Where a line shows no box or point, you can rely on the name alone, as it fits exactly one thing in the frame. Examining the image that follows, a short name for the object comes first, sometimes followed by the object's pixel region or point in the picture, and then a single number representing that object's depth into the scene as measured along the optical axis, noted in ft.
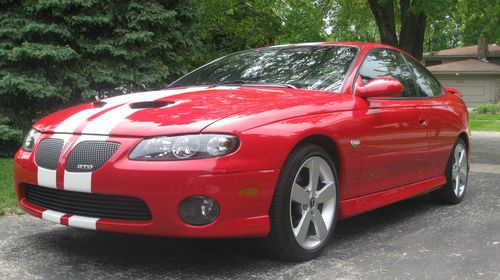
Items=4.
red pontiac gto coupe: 10.14
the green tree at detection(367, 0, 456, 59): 45.83
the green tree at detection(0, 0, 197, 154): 27.02
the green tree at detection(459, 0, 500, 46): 45.42
